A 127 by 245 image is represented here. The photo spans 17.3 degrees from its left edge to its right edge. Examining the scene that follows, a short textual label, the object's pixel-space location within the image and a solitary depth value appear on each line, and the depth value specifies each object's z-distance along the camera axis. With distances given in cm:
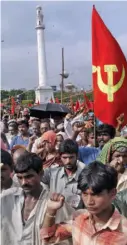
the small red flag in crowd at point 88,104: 1094
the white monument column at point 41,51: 3238
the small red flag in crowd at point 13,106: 1338
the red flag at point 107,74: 393
